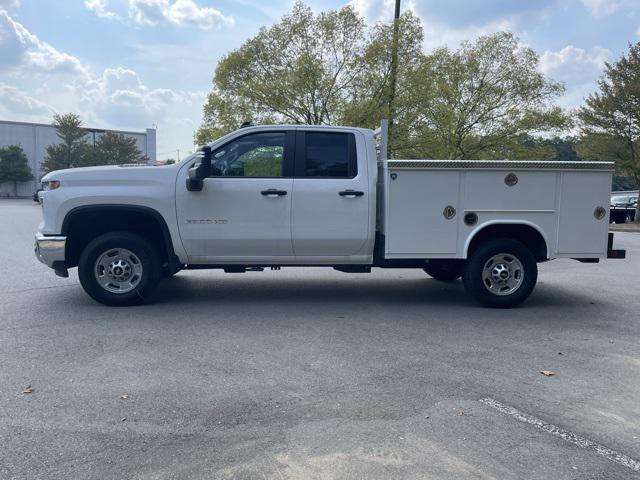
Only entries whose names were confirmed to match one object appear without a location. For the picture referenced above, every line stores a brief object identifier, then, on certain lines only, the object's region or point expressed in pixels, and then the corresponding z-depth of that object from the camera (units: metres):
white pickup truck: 6.50
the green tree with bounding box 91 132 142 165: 62.22
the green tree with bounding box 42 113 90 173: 62.78
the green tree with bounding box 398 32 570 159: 25.64
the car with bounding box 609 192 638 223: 31.61
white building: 69.88
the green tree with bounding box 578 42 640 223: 28.28
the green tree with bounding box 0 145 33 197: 64.88
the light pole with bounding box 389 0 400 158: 21.98
